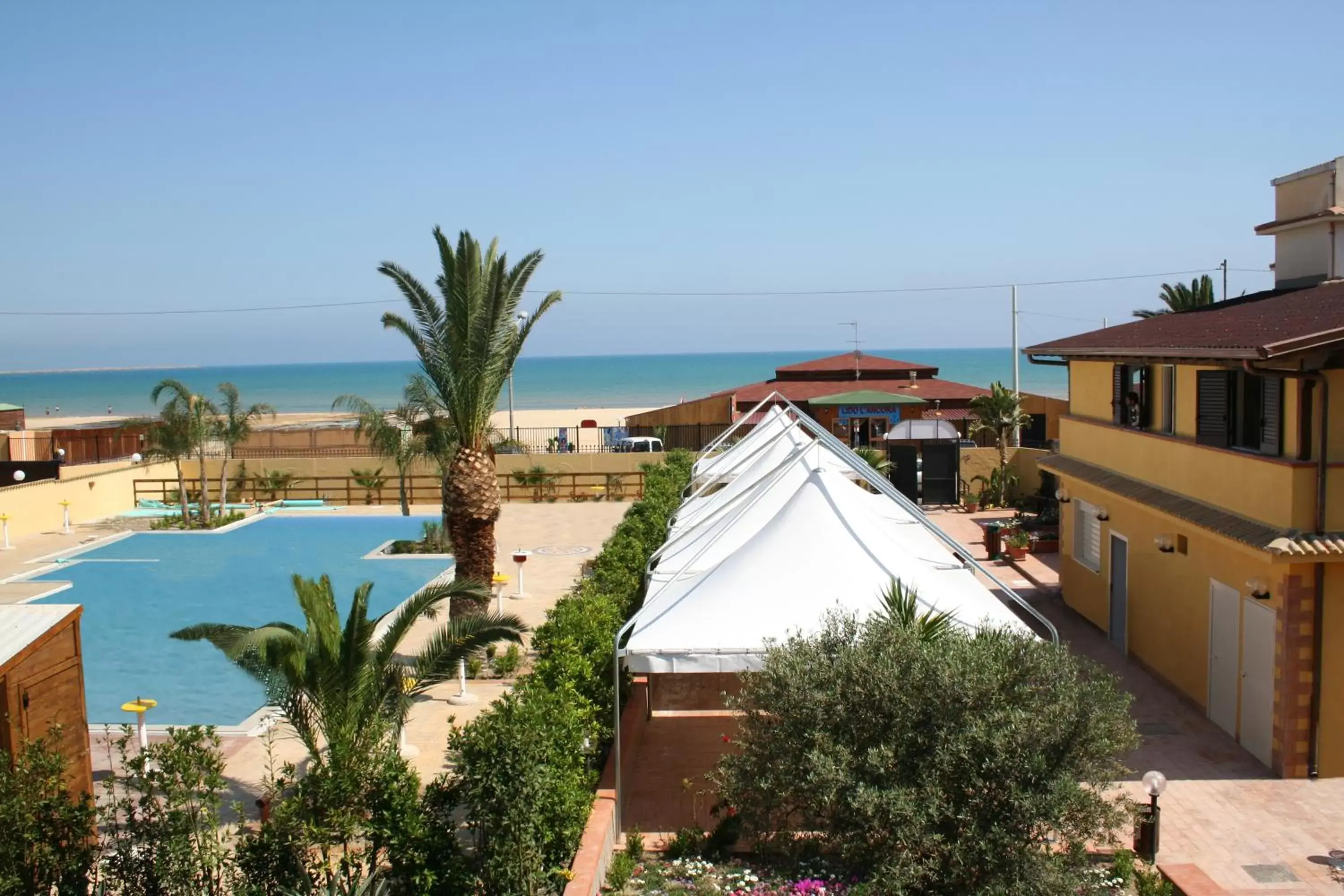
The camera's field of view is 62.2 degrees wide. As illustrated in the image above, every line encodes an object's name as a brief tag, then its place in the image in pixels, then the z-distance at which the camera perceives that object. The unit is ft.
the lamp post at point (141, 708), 39.58
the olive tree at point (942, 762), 24.41
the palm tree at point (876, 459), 85.56
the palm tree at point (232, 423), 103.24
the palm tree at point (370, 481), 117.29
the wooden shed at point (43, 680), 29.19
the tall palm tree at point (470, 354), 57.11
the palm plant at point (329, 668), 30.35
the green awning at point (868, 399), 107.76
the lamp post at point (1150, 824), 29.50
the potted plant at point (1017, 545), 71.82
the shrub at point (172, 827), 23.70
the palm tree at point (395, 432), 95.40
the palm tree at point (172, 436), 101.40
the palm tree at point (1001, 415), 93.61
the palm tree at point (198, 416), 101.24
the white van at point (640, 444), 139.03
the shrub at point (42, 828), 23.15
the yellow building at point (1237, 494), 34.24
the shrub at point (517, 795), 25.54
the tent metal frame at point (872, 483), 31.58
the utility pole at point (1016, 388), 103.40
